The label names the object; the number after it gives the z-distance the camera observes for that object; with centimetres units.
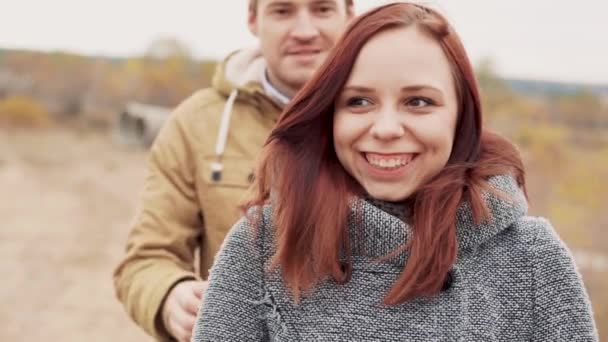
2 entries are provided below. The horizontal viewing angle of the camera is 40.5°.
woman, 126
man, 184
